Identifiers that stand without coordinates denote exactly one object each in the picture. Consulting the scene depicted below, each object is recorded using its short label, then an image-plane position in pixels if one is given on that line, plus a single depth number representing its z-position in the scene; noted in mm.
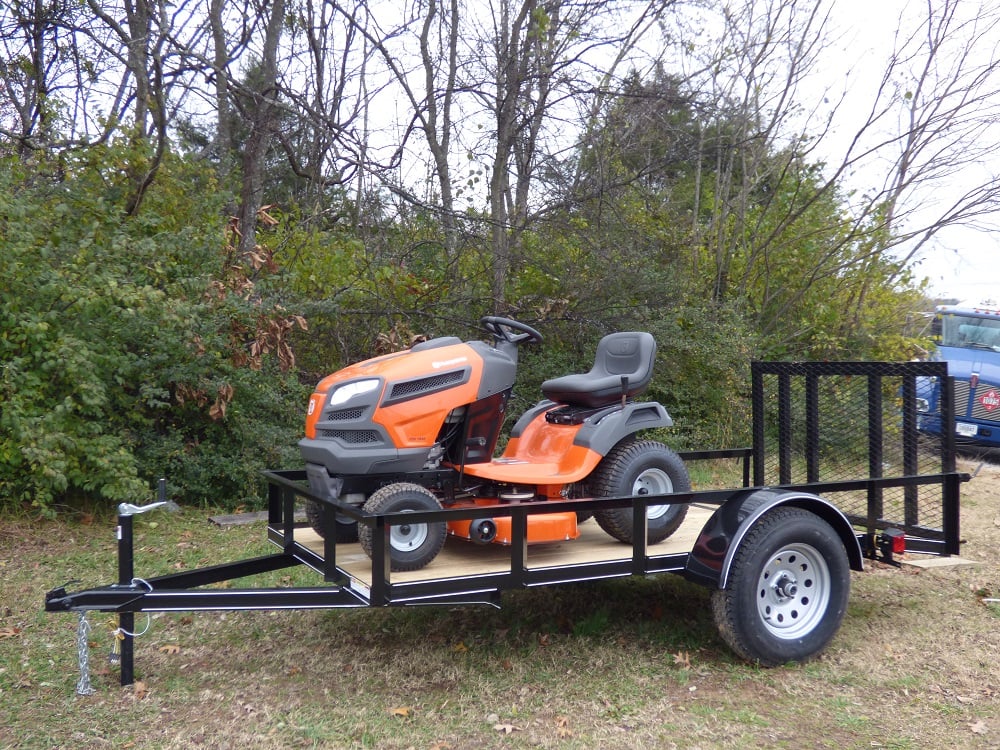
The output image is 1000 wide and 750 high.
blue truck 10906
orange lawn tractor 3881
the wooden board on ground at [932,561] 4480
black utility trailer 3502
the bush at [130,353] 6223
